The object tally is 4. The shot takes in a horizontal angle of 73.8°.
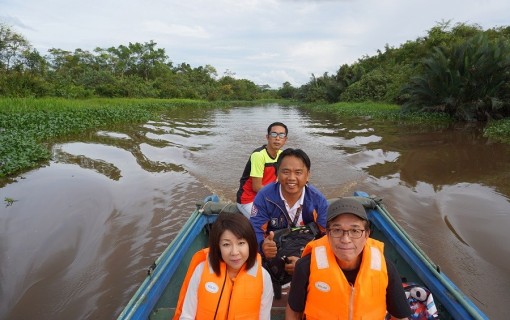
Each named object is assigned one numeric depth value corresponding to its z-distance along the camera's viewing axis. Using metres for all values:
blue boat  2.26
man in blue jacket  2.91
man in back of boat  4.00
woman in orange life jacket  2.04
